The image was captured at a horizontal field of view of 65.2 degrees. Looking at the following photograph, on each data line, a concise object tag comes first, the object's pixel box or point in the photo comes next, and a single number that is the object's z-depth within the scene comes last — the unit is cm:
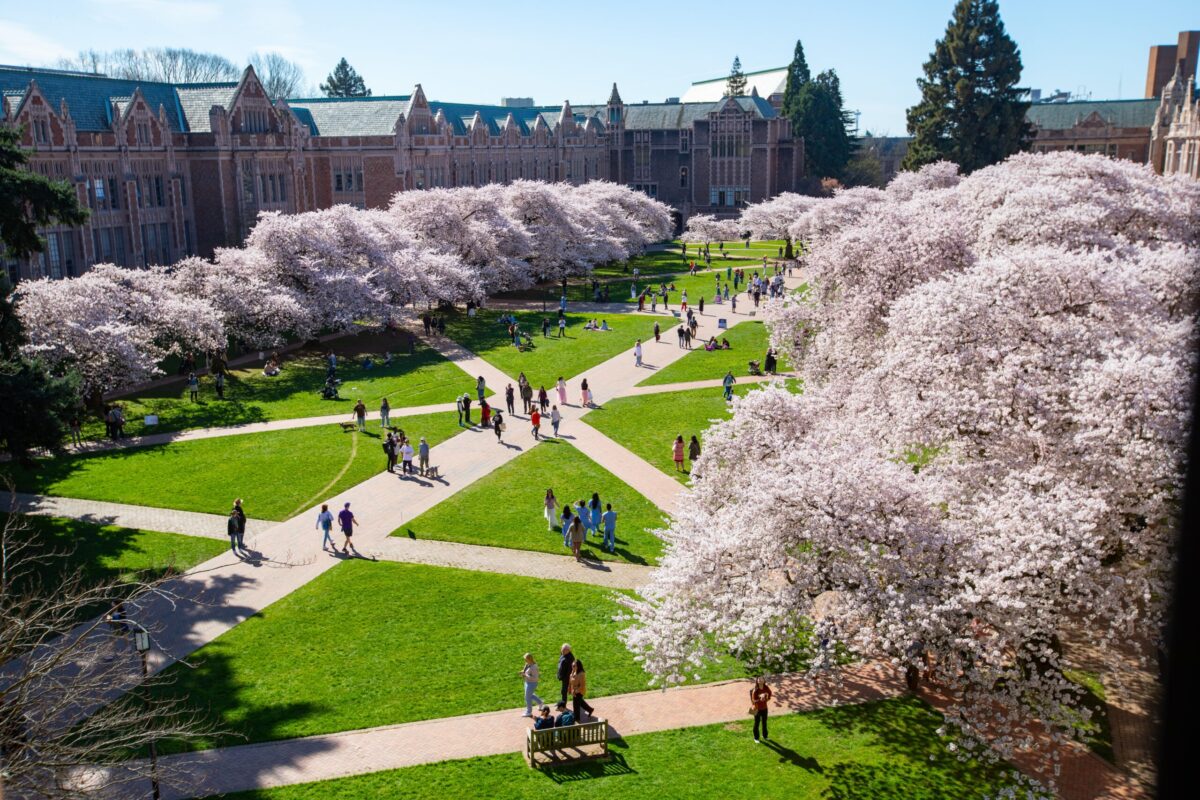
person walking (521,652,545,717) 1770
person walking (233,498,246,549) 2538
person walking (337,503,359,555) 2516
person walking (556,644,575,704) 1822
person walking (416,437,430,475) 3150
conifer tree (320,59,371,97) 13912
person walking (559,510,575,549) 2612
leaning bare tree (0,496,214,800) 1201
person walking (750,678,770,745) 1722
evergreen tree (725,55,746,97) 12563
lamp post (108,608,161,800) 1481
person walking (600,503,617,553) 2558
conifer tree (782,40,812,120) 11456
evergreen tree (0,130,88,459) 2403
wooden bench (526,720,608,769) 1700
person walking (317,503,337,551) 2555
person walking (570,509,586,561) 2527
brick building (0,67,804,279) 5488
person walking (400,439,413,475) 3160
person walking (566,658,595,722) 1769
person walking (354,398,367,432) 3675
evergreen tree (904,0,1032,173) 8231
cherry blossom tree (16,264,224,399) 3678
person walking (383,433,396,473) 3212
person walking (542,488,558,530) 2733
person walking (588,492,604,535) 2673
